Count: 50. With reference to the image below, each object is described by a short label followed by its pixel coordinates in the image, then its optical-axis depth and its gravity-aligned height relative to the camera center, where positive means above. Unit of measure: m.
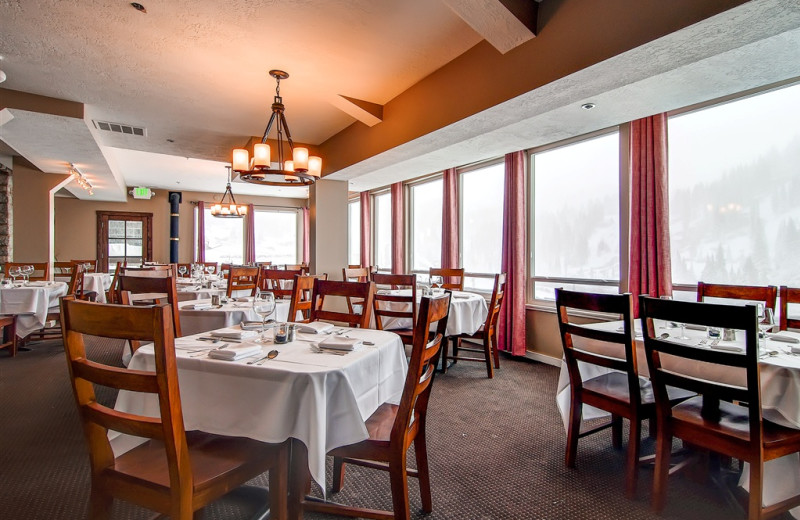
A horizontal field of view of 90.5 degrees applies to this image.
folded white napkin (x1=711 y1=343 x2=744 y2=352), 1.81 -0.40
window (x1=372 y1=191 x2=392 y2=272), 8.34 +0.67
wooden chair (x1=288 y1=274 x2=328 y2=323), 2.70 -0.20
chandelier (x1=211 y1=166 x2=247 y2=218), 8.35 +1.10
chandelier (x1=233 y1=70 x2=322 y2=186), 3.44 +0.90
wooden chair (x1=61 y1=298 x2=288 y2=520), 1.12 -0.59
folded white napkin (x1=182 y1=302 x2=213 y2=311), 3.02 -0.34
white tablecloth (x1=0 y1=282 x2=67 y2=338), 4.26 -0.46
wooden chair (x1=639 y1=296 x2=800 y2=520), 1.54 -0.69
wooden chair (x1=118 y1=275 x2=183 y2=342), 2.53 -0.16
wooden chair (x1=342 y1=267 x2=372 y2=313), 4.63 -0.13
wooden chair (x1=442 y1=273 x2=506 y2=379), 4.07 -0.74
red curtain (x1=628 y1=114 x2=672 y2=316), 3.75 +0.50
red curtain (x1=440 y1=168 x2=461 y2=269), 6.30 +0.64
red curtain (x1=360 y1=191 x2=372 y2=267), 8.66 +0.68
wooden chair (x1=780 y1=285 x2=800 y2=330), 2.49 -0.24
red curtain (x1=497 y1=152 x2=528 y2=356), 5.00 +0.09
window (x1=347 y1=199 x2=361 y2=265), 9.52 +0.74
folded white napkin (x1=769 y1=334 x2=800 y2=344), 2.05 -0.40
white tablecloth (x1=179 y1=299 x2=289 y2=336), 2.90 -0.41
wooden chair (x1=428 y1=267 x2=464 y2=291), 5.17 -0.16
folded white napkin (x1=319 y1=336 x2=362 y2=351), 1.69 -0.35
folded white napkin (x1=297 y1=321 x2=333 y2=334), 2.05 -0.35
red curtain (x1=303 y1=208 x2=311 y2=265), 11.35 +0.84
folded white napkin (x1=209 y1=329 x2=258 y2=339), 1.90 -0.35
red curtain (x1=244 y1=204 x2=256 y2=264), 10.80 +0.72
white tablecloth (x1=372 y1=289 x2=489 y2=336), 3.90 -0.53
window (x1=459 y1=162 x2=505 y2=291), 5.93 +0.59
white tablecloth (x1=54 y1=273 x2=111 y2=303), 6.51 -0.34
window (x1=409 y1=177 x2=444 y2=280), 7.01 +0.67
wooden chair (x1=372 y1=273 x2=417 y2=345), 3.53 -0.43
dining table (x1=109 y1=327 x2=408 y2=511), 1.38 -0.50
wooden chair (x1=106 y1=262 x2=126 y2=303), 5.89 -0.42
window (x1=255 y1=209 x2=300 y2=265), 11.23 +0.77
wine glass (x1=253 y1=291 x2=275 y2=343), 1.92 -0.21
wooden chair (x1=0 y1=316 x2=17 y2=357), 4.24 -0.79
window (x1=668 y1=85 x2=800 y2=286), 3.25 +0.62
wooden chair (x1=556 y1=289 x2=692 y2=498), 1.97 -0.70
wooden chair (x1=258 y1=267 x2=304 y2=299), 3.83 -0.13
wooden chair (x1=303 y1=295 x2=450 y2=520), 1.47 -0.69
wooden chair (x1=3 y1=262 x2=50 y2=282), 5.56 -0.10
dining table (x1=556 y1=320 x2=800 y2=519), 1.60 -0.52
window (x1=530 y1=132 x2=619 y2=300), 4.46 +0.54
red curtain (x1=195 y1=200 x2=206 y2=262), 10.34 +0.82
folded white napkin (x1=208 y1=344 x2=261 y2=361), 1.53 -0.36
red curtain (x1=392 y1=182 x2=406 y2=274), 7.56 +0.61
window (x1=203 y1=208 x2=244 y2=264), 10.72 +0.63
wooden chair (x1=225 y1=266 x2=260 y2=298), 3.96 -0.12
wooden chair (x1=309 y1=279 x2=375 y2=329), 2.44 -0.20
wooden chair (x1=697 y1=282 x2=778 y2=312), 2.57 -0.21
